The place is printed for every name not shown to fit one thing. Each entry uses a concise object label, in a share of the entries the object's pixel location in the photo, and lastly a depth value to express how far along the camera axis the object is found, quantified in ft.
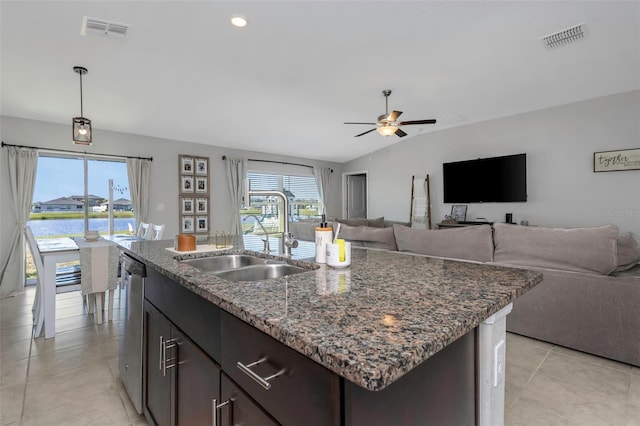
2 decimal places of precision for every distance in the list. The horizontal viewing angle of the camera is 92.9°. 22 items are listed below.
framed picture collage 18.44
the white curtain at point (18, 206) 13.56
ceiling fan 12.88
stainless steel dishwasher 5.40
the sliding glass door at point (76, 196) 14.74
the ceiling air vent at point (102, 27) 8.78
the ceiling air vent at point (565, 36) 10.05
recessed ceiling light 8.86
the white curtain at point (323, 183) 25.77
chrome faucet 5.22
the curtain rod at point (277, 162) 20.11
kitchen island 1.77
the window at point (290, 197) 22.09
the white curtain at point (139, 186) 16.49
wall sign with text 13.96
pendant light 9.21
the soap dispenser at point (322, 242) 4.49
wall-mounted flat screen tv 17.22
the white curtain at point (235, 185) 20.30
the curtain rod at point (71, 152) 13.74
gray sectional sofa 7.22
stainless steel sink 4.97
